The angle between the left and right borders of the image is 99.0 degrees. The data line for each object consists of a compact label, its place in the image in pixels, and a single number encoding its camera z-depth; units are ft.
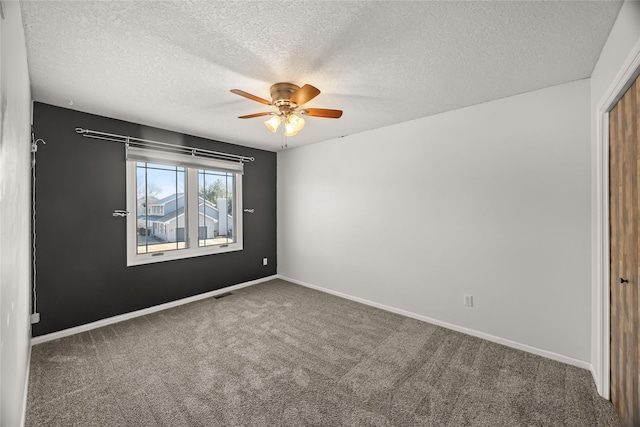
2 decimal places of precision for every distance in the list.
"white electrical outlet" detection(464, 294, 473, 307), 9.35
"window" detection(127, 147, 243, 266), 11.06
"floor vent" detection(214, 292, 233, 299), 13.03
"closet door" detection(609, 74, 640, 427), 4.88
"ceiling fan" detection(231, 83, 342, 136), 6.57
